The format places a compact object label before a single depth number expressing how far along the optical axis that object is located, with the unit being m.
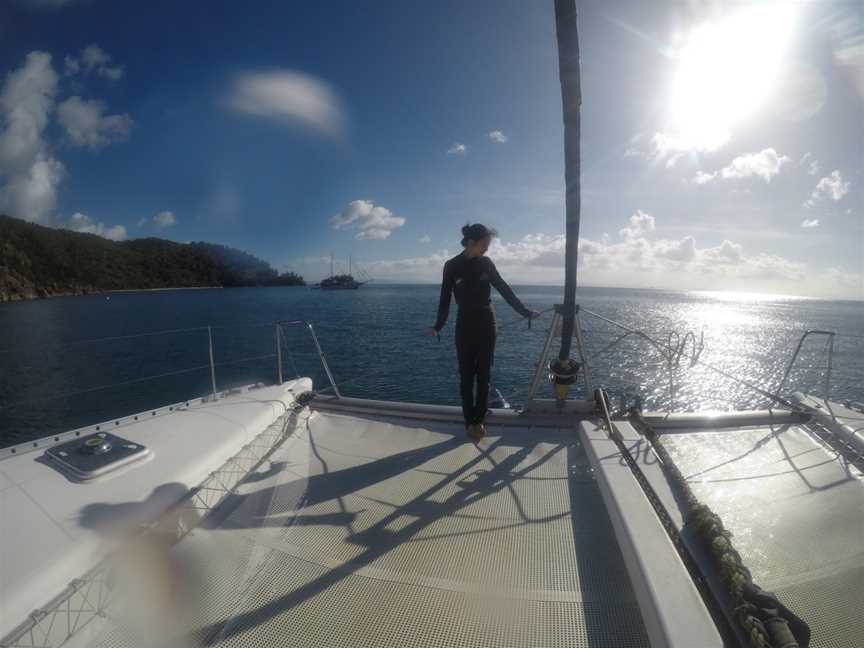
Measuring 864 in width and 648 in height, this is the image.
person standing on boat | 2.75
